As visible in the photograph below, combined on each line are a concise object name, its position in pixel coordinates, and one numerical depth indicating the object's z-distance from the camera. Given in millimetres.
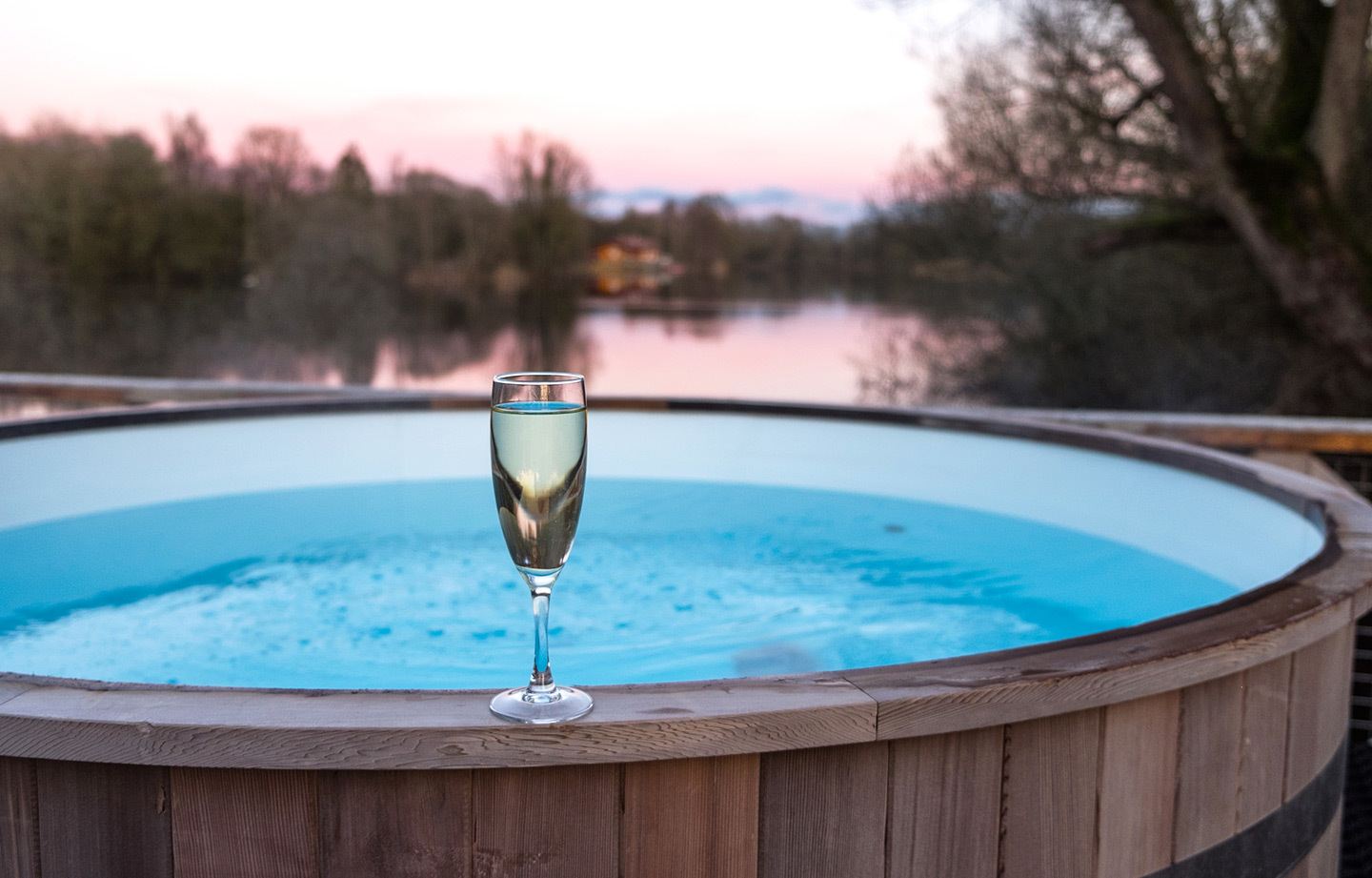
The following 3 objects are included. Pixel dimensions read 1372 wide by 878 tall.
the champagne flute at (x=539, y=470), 923
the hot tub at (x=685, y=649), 999
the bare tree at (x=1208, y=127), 5922
